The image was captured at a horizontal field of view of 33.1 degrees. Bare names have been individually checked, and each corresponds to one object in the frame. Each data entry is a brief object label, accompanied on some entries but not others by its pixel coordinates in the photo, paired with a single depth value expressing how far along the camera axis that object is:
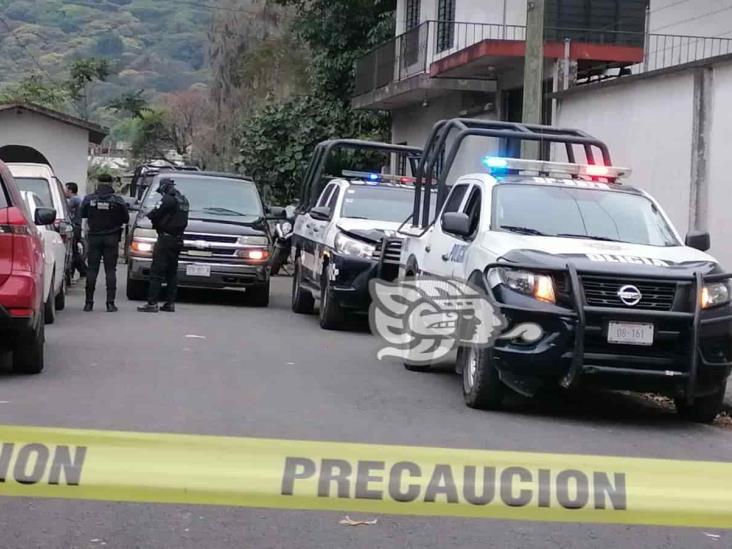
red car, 9.24
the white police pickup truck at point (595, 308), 8.31
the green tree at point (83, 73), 47.66
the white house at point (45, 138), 33.25
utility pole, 15.48
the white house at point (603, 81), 14.35
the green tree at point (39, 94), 46.53
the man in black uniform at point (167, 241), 15.21
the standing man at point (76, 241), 19.75
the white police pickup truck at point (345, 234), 14.05
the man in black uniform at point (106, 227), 15.00
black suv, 16.61
